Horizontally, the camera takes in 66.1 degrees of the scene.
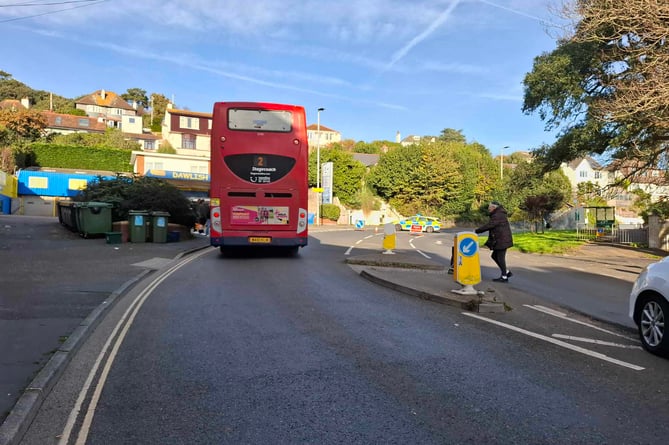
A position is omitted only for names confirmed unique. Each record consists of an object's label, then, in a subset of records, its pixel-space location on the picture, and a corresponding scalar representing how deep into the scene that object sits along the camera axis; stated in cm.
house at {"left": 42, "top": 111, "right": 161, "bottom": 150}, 7456
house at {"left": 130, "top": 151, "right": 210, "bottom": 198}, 5319
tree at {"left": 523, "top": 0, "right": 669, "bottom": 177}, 1420
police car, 4516
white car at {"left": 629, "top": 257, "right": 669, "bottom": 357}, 564
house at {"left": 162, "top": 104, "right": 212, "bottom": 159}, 6650
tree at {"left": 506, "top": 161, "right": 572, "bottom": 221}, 2564
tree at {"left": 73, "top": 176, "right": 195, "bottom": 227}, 2158
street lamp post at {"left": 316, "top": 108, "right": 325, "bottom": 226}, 4906
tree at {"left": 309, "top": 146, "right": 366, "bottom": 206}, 5603
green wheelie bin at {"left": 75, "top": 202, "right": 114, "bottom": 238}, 1927
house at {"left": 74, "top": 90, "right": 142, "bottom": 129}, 9036
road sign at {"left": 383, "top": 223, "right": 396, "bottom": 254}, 1722
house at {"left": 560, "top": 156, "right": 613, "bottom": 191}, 8512
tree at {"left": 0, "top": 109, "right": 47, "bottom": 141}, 5422
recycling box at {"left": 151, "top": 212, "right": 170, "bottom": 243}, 1964
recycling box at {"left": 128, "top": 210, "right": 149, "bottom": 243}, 1928
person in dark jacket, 1127
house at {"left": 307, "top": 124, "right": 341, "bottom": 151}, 11180
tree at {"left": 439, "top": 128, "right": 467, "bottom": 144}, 11806
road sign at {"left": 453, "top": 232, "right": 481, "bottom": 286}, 884
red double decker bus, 1459
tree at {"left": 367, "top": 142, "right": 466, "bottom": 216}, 5656
